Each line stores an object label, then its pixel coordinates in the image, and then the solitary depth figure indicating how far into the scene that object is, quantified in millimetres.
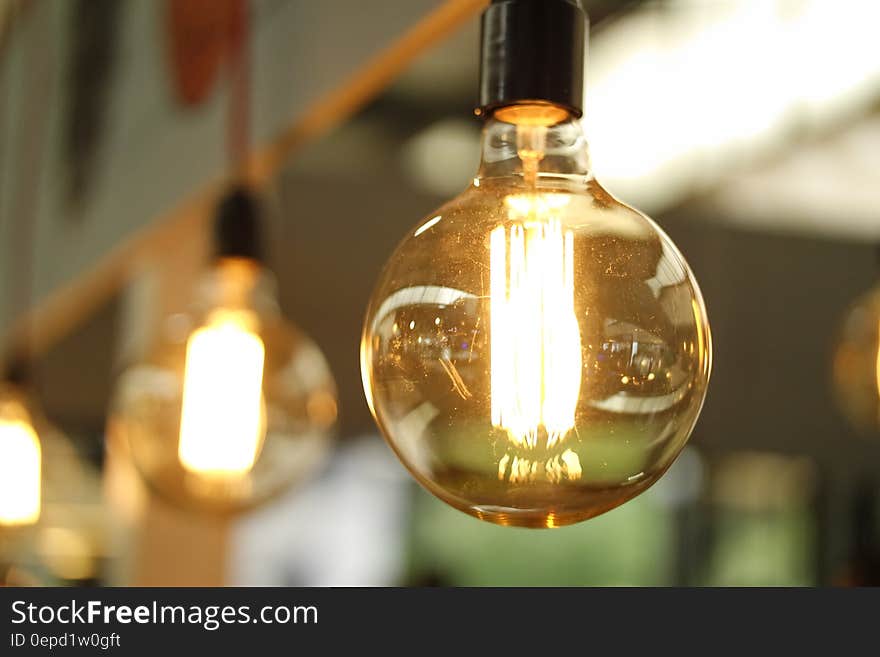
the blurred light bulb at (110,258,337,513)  1687
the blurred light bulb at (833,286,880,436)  2130
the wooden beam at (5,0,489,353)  1660
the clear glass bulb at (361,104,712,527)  996
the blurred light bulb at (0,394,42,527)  2856
